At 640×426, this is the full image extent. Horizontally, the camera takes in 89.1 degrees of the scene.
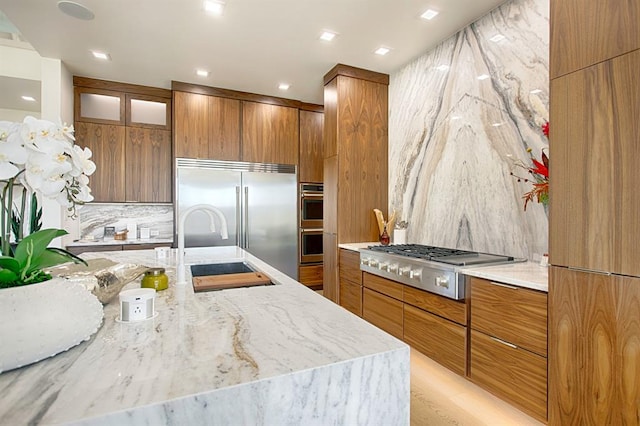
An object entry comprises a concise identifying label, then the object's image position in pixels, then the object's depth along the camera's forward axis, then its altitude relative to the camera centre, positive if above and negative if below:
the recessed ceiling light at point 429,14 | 2.64 +1.64
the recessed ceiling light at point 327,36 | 2.97 +1.65
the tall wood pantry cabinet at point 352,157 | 3.66 +0.65
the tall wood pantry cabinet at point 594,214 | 1.37 +0.00
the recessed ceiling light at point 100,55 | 3.35 +1.67
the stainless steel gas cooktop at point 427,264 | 2.18 -0.39
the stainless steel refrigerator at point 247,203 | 4.17 +0.14
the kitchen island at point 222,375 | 0.56 -0.33
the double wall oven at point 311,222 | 4.83 -0.13
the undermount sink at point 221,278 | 1.69 -0.36
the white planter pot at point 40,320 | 0.63 -0.22
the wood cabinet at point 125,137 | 4.00 +0.98
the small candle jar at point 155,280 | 1.39 -0.29
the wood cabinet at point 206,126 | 4.18 +1.16
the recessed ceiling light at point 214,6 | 2.53 +1.64
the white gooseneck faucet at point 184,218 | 1.52 -0.04
